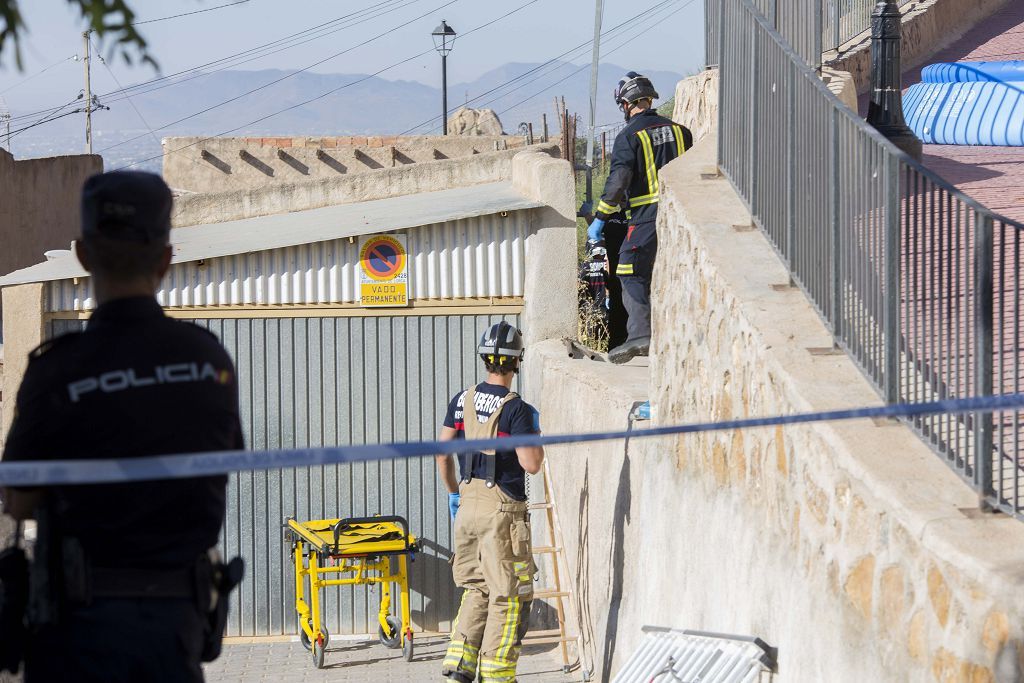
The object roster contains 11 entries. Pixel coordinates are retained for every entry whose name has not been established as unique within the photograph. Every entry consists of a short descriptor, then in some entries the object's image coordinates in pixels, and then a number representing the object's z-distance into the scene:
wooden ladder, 20.56
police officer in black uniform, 5.54
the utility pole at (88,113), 112.25
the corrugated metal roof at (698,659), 10.48
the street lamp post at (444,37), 69.12
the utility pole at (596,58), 59.28
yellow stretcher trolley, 23.06
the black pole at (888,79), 16.66
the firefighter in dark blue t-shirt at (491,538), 17.20
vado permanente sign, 26.62
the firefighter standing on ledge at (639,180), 18.45
